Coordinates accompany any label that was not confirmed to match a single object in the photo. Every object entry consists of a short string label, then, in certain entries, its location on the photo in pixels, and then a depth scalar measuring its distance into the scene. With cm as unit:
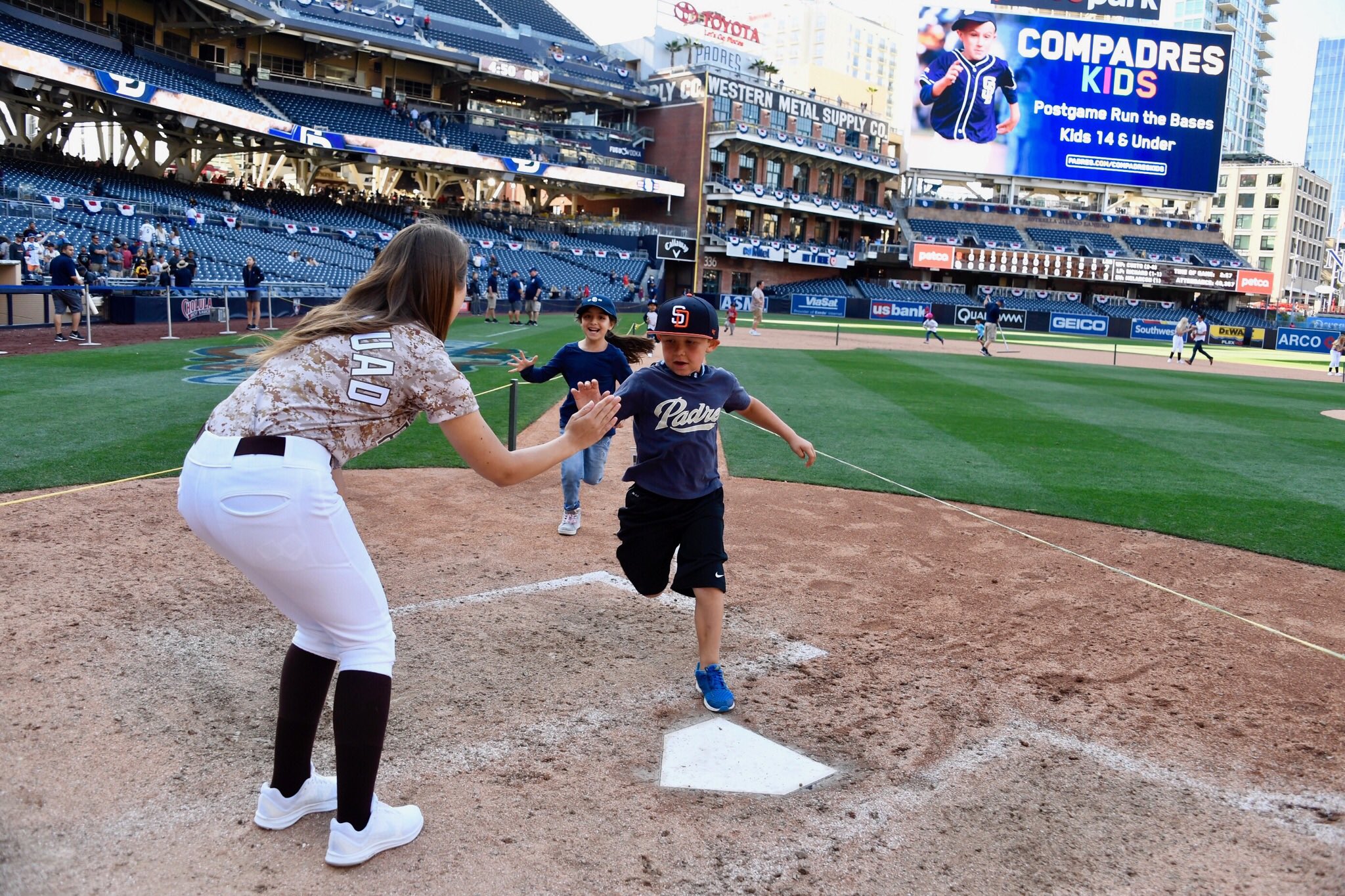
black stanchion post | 1020
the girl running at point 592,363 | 740
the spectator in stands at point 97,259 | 2598
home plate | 388
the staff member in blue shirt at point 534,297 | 3578
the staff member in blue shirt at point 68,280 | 1991
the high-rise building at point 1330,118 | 19050
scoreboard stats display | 6881
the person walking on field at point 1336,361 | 3241
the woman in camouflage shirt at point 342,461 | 287
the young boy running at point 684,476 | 461
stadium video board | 6469
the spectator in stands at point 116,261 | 2731
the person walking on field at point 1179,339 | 3619
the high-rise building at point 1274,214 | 12481
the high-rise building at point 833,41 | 18188
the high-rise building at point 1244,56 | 14500
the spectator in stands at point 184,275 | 2595
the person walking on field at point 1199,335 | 3531
